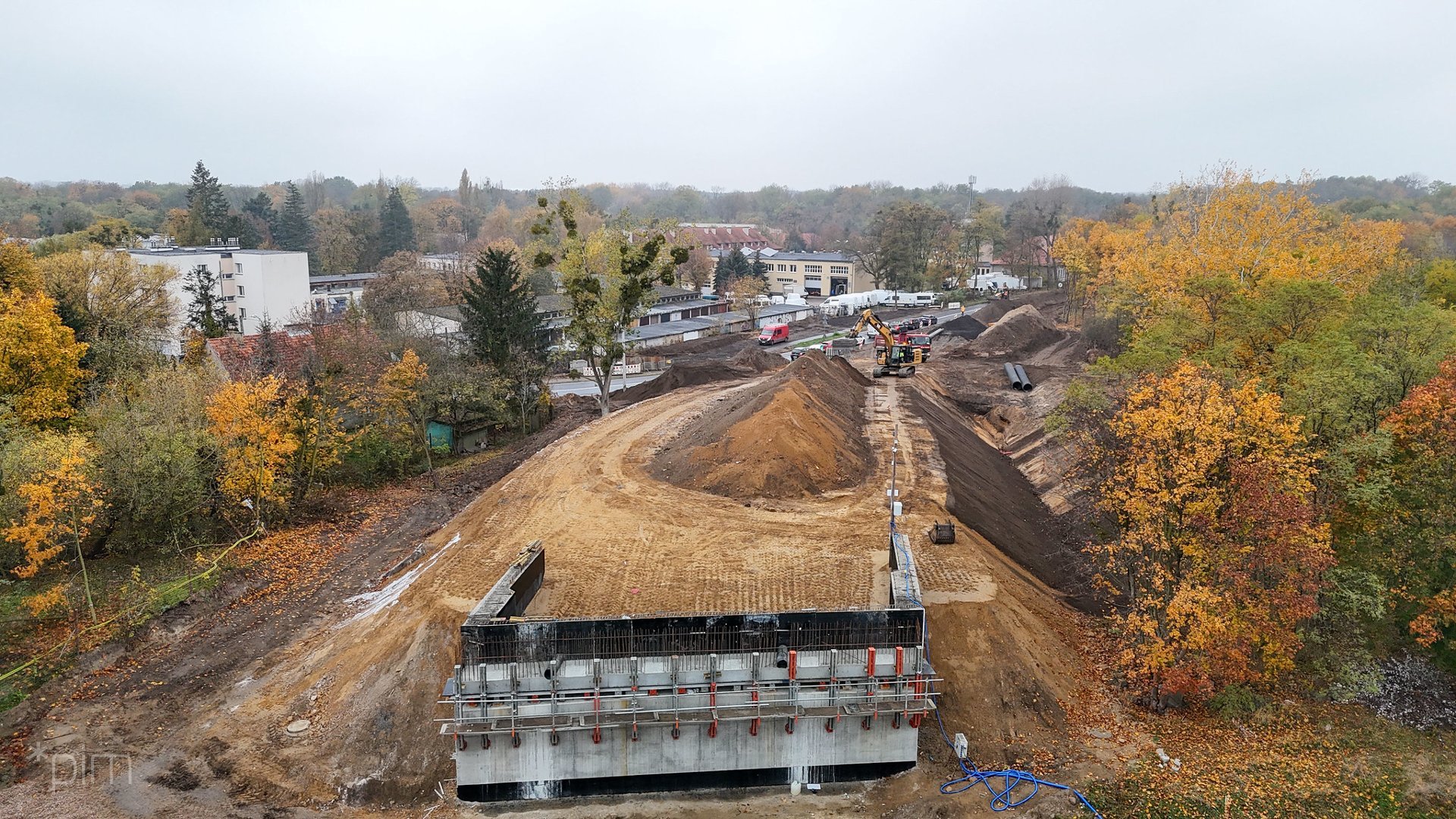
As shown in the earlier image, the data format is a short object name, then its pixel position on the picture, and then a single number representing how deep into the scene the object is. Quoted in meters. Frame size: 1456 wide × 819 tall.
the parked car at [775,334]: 73.44
